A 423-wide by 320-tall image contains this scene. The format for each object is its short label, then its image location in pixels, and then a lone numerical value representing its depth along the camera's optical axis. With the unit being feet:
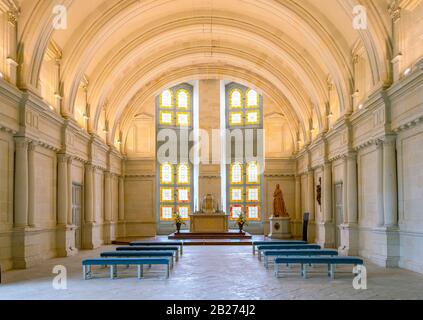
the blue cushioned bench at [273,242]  58.67
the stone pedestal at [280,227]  90.79
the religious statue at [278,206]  91.45
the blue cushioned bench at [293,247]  54.19
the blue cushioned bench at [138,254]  47.23
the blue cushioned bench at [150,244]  59.23
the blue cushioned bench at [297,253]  47.26
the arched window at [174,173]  112.68
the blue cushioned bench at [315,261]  40.63
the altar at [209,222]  93.40
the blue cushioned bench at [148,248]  54.29
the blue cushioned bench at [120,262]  40.98
